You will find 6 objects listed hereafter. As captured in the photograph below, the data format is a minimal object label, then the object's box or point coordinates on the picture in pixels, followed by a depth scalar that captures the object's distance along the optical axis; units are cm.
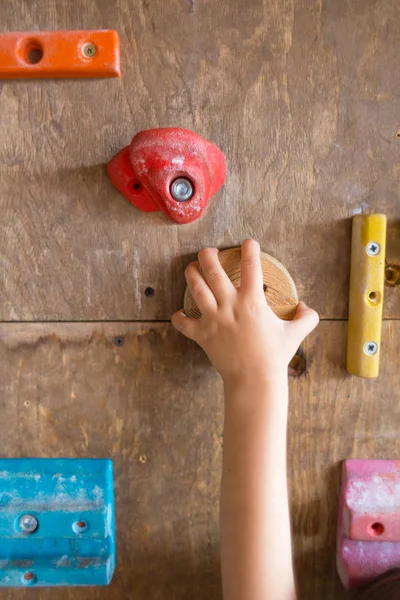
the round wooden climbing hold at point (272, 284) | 62
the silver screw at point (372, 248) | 63
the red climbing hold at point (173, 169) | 58
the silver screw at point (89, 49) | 61
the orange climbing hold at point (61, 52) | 61
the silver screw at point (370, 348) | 64
